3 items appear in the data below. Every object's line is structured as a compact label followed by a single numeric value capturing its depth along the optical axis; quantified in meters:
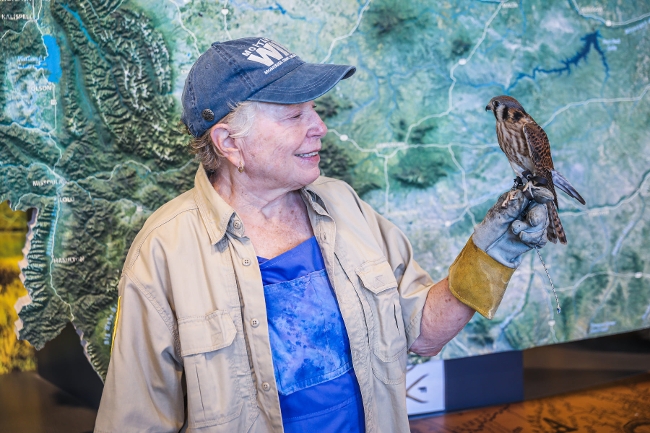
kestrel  1.33
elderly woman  1.25
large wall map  1.78
